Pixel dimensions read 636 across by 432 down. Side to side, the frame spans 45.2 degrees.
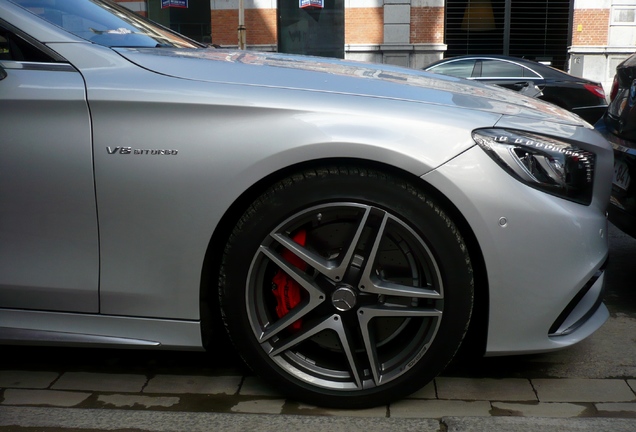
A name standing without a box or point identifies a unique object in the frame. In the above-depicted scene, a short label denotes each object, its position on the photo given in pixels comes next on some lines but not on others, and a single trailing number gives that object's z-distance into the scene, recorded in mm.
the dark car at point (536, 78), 11805
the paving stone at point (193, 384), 2992
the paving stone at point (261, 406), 2803
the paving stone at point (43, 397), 2861
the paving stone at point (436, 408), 2754
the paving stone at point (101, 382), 3012
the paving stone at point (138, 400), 2871
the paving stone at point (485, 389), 2906
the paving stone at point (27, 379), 3027
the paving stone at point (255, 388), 2949
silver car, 2594
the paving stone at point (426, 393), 2898
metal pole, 17812
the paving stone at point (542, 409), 2754
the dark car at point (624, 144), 3768
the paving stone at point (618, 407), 2783
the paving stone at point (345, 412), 2729
